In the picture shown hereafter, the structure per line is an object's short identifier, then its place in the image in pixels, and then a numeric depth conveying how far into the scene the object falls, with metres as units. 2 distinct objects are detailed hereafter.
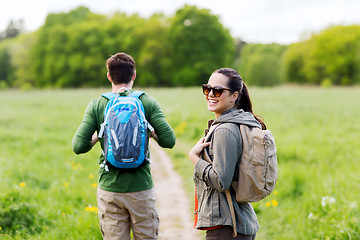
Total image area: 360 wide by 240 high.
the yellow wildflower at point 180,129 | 10.56
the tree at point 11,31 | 95.25
